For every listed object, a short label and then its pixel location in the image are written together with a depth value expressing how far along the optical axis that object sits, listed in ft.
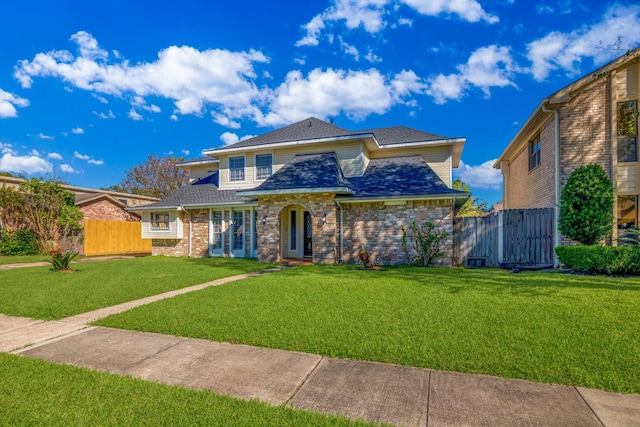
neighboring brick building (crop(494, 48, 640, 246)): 33.76
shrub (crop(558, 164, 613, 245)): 32.22
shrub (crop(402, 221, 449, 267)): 38.42
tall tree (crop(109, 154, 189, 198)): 116.67
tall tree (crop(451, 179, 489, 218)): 97.04
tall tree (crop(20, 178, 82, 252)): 59.67
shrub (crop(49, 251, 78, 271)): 34.50
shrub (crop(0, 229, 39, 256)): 57.36
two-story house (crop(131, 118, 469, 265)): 40.65
